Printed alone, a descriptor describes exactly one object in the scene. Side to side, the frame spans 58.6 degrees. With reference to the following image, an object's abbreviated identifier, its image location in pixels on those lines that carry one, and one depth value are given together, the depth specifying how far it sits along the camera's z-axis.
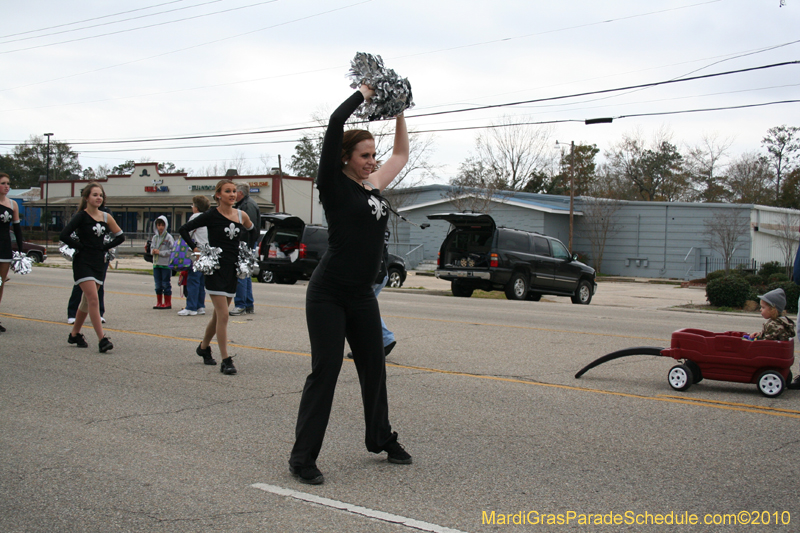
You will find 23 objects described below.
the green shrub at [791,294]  16.41
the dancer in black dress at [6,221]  9.08
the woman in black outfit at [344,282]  3.98
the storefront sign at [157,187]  61.66
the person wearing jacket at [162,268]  13.18
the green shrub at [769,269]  23.47
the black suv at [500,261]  18.58
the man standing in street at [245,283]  11.49
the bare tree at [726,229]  33.50
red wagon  6.43
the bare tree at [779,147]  61.97
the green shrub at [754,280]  21.92
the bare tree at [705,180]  61.31
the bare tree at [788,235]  33.94
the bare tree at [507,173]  49.31
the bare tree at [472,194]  40.06
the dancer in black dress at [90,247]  8.27
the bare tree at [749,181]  61.28
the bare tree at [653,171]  63.94
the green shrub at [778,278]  20.64
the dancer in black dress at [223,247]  7.26
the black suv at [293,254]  22.44
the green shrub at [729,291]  17.83
